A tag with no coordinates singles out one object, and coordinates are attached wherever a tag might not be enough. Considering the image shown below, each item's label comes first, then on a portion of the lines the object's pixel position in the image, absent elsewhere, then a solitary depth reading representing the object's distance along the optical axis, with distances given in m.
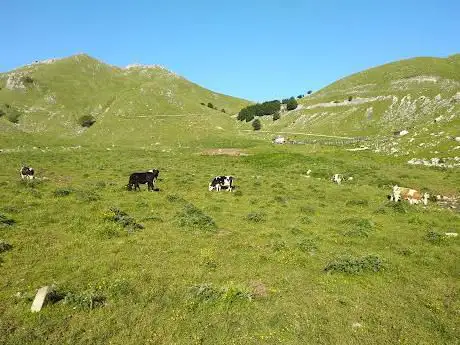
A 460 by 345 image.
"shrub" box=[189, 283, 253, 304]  13.02
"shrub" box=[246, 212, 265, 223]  24.05
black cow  32.38
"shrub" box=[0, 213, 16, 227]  19.27
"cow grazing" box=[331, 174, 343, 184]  40.95
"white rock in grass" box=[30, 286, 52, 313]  11.78
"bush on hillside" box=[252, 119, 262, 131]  123.19
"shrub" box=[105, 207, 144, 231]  20.66
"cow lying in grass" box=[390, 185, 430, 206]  30.87
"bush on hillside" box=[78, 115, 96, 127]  108.62
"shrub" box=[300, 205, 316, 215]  27.19
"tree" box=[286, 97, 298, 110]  147.62
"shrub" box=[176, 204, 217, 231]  21.44
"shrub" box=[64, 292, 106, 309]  12.20
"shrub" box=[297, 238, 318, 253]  18.53
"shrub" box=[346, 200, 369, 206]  29.98
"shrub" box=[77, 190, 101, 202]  26.25
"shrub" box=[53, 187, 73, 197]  27.38
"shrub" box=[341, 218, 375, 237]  21.41
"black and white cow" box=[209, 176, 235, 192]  34.53
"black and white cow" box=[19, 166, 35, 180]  35.28
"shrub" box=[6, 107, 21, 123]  106.82
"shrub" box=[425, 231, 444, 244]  20.59
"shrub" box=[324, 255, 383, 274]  15.97
